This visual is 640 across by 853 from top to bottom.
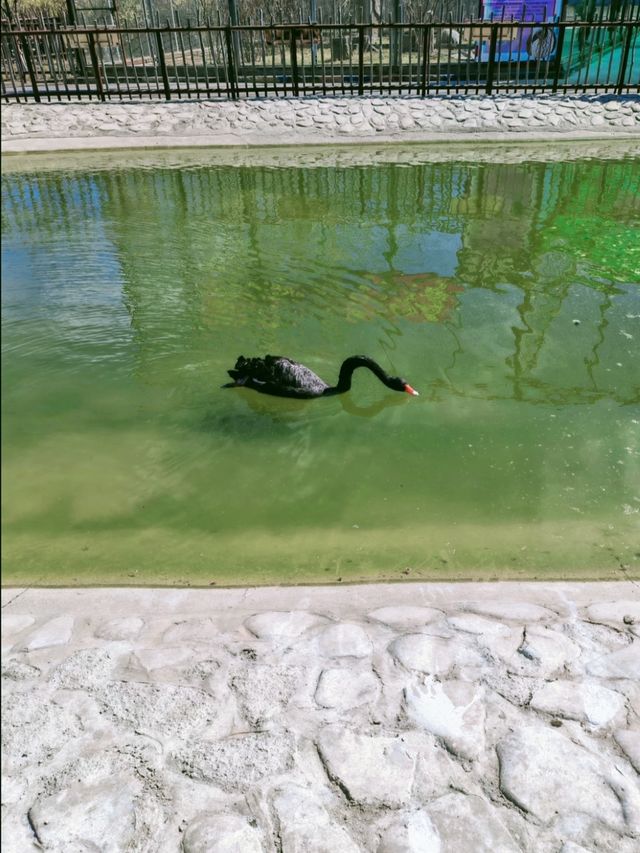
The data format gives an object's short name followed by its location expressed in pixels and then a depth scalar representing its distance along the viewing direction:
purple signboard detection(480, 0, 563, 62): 20.31
